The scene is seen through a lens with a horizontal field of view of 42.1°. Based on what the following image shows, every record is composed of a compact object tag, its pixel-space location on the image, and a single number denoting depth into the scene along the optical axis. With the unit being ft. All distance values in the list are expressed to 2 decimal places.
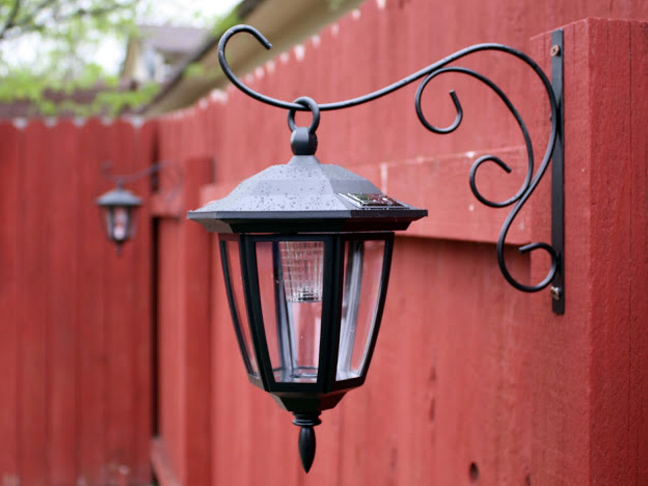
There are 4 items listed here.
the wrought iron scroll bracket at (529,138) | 4.31
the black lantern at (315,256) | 4.11
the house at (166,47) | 62.90
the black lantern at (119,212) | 16.61
